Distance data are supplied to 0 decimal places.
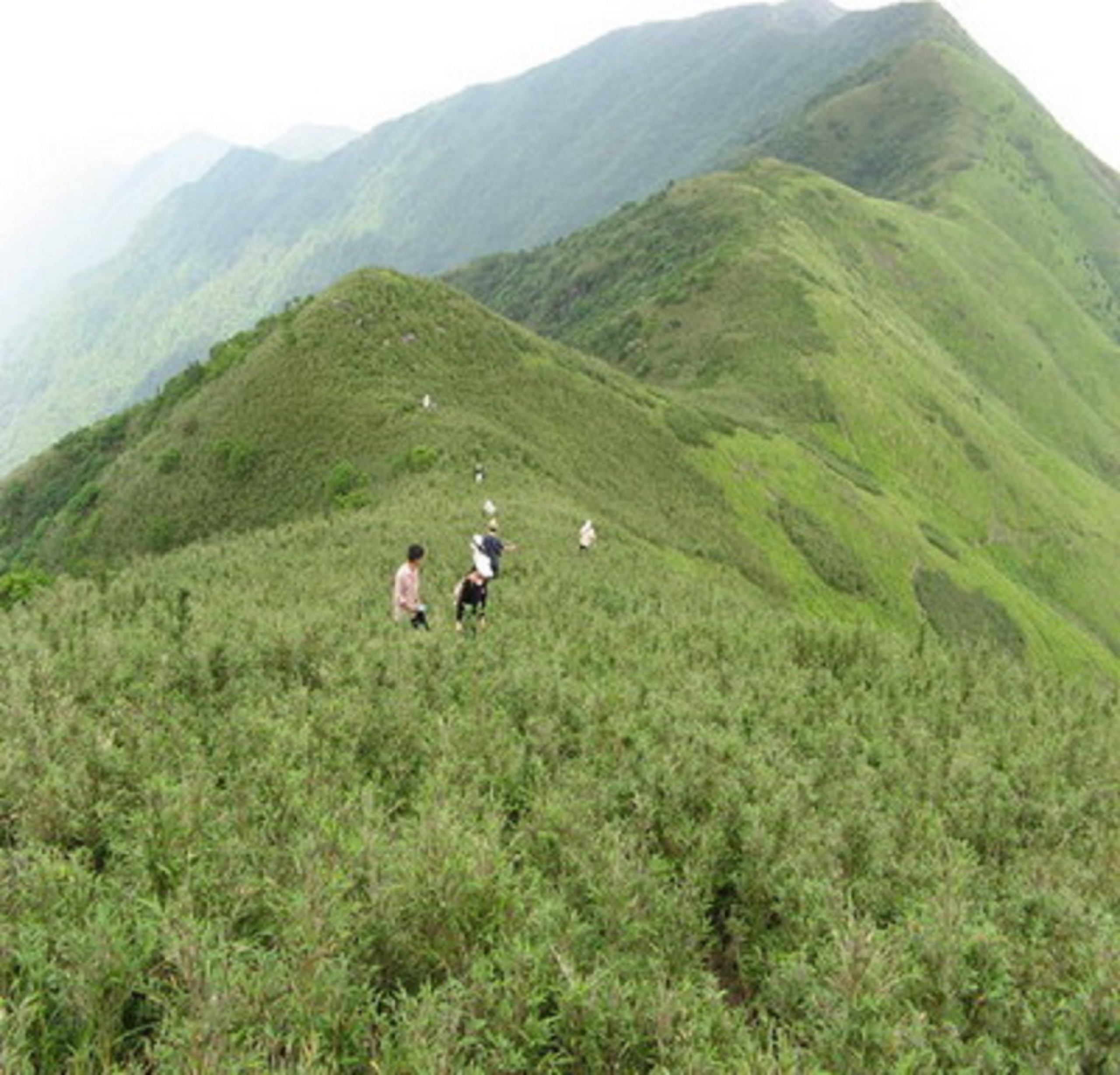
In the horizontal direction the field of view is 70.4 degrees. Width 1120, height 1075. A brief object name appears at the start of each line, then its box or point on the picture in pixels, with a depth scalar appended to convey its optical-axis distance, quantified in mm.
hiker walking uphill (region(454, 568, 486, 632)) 15273
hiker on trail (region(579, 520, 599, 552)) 27891
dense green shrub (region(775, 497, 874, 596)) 56875
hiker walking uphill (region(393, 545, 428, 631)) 14625
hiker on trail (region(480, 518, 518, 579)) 16766
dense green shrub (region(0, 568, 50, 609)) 26172
